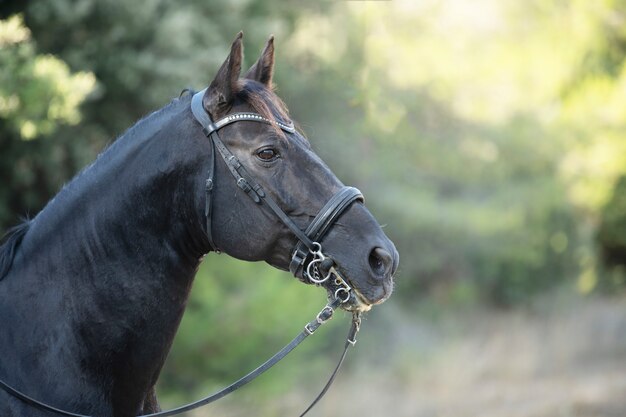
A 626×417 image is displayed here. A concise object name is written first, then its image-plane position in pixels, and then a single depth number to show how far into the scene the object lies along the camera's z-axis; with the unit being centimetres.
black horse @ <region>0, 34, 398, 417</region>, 585
